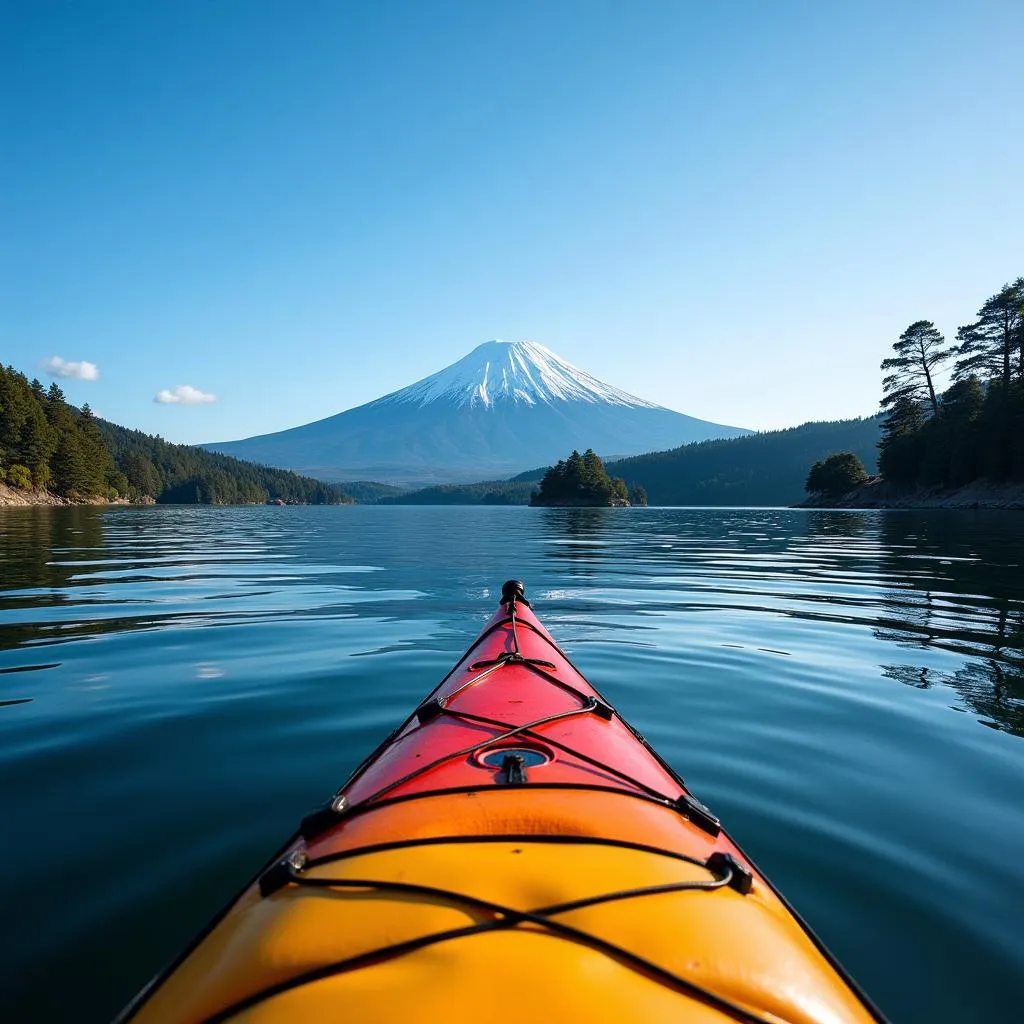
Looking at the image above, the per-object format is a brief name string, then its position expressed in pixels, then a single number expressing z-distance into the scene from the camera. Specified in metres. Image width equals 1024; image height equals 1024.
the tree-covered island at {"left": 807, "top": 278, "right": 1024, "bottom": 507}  55.25
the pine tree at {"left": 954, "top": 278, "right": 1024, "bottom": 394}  60.25
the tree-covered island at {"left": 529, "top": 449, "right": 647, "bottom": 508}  106.69
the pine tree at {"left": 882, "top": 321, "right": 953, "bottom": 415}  69.94
